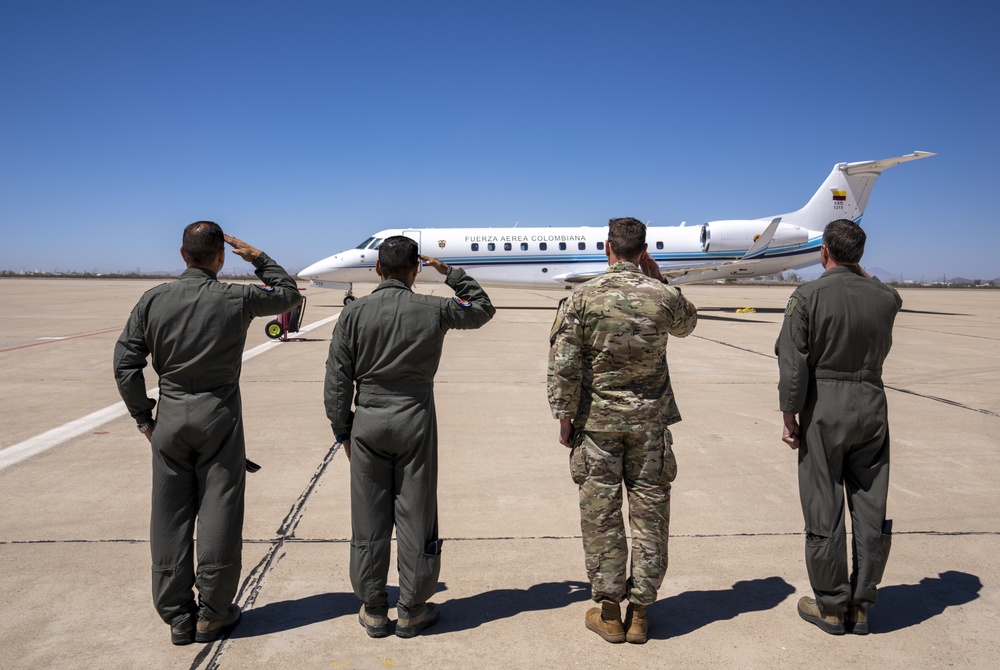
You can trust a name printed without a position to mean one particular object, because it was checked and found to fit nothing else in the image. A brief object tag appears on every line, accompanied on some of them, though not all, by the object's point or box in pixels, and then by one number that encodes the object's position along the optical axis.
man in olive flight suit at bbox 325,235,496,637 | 3.30
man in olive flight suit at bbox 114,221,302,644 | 3.25
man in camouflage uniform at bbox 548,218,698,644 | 3.30
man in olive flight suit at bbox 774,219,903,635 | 3.38
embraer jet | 25.38
